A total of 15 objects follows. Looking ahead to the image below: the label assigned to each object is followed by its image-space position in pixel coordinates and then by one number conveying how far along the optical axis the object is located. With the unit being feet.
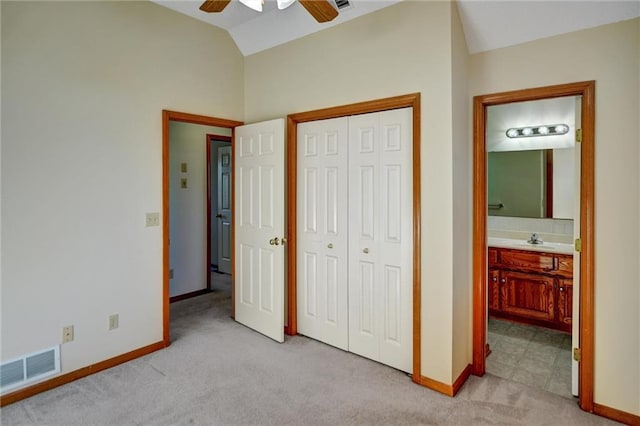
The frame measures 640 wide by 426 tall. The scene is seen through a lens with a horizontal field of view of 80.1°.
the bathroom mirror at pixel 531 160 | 12.31
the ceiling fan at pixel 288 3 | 6.60
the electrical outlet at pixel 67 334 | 8.68
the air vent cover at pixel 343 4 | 9.09
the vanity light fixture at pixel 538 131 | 12.37
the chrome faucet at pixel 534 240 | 12.72
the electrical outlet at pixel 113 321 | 9.48
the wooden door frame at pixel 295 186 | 8.57
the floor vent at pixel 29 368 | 7.84
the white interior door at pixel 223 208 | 20.27
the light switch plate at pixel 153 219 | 10.12
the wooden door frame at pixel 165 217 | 10.39
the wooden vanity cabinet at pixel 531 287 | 11.57
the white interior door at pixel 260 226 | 10.84
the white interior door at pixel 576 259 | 7.89
